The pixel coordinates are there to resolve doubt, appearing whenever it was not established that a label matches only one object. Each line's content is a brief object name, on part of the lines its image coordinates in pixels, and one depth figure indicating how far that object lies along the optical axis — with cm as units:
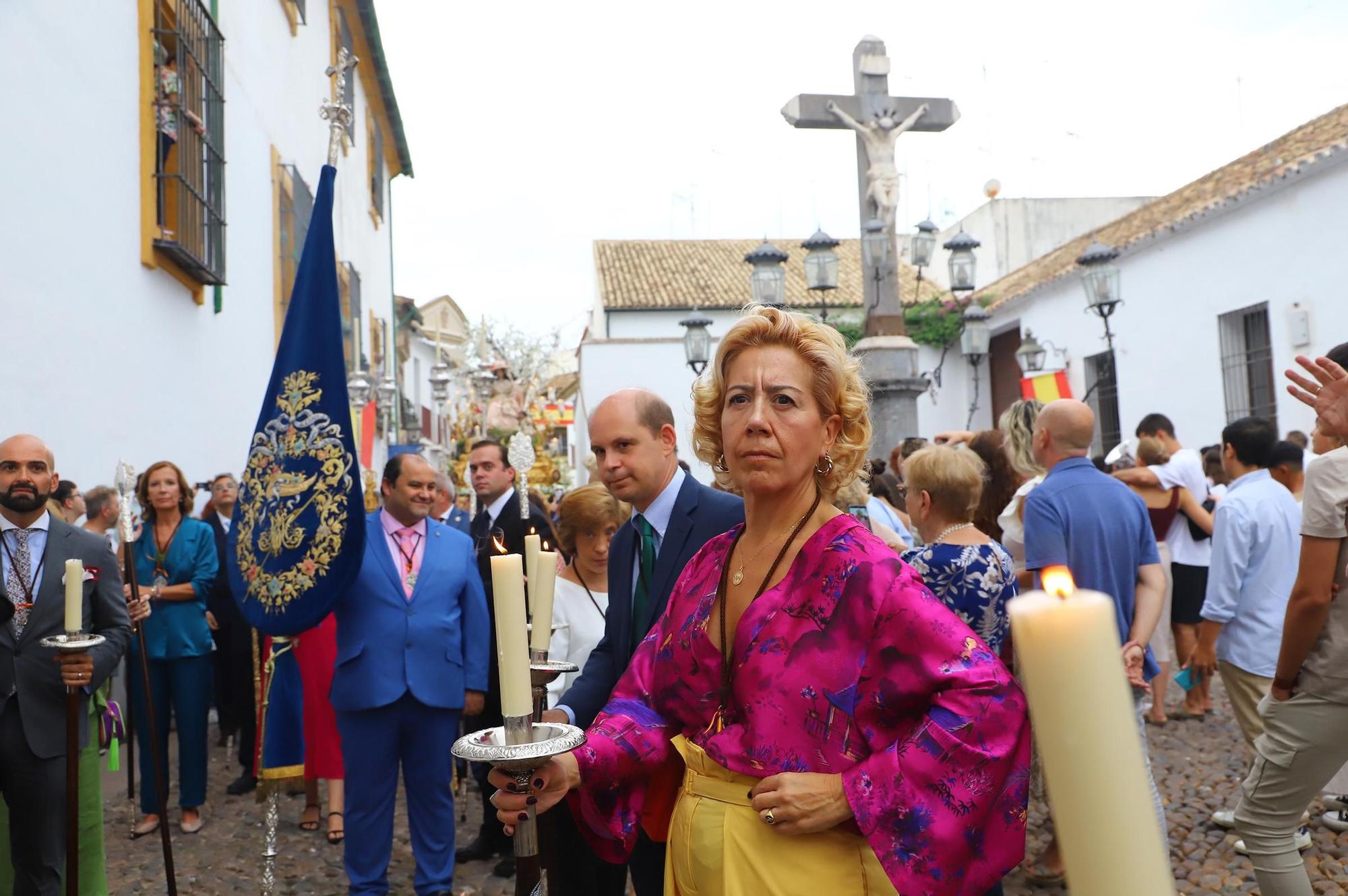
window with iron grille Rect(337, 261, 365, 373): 1527
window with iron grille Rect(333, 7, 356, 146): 1650
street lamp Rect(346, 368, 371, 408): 1473
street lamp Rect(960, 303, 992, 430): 1490
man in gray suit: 433
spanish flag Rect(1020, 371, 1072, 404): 1246
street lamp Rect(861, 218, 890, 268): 1143
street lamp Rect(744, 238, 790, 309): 1162
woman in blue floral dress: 388
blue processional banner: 496
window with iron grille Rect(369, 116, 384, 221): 2006
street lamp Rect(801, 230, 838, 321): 1173
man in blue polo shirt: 466
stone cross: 1177
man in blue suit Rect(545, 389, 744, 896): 326
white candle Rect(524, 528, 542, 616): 237
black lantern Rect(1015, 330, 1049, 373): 1703
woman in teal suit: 671
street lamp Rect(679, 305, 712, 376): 1407
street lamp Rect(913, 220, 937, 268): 1373
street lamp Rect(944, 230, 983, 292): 1291
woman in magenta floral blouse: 195
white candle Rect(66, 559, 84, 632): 392
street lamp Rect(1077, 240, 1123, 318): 1295
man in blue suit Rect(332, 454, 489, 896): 502
